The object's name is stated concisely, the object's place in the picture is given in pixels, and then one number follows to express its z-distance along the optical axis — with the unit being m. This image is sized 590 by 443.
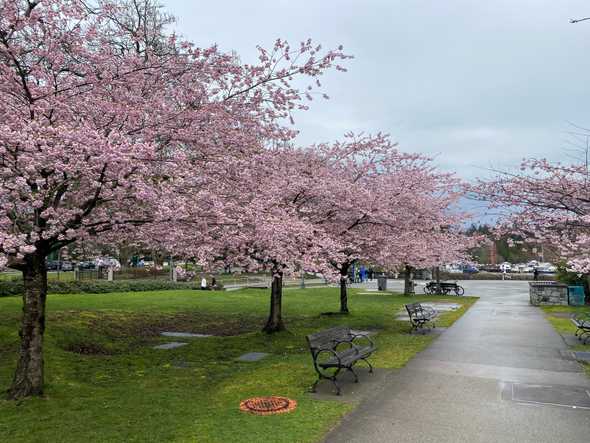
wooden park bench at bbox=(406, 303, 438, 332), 15.01
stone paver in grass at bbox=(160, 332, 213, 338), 13.89
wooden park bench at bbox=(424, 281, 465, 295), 31.67
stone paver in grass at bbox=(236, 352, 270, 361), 10.77
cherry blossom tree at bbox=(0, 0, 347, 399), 6.48
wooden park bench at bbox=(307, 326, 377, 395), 7.92
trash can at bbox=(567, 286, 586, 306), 23.81
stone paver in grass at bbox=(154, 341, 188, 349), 12.09
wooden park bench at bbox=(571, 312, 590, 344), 12.80
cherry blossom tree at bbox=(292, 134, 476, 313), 14.16
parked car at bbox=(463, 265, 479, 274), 55.80
